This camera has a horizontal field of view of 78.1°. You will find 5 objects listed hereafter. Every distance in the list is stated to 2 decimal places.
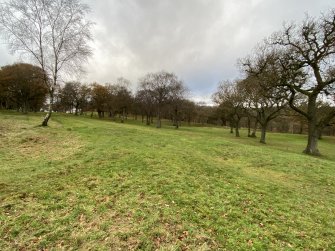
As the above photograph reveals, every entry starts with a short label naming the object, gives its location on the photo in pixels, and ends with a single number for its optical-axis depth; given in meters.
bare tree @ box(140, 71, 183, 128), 43.94
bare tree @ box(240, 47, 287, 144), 20.20
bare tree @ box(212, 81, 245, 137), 33.92
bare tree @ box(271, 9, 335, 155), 18.09
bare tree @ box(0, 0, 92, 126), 18.39
